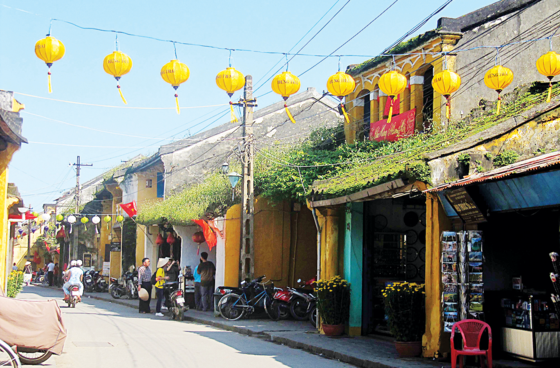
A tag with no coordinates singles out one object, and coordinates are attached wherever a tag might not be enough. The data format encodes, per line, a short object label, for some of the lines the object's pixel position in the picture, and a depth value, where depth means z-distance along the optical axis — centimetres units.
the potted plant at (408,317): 1010
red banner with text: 1536
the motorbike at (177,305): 1766
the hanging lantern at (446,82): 1091
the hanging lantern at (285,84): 1034
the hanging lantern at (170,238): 2592
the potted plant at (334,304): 1303
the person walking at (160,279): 1875
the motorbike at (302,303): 1706
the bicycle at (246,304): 1714
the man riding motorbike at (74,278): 2122
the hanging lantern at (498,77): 1072
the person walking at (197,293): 2122
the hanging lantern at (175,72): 946
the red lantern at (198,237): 2205
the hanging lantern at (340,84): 1056
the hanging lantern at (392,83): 1066
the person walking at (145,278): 1922
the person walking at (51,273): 4422
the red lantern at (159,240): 2728
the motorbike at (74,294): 2123
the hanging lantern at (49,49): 876
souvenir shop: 853
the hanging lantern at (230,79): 1000
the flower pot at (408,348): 1009
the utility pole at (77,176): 3828
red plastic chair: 831
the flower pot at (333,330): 1306
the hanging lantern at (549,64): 1002
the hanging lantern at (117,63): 912
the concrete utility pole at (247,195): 1798
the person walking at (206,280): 2020
